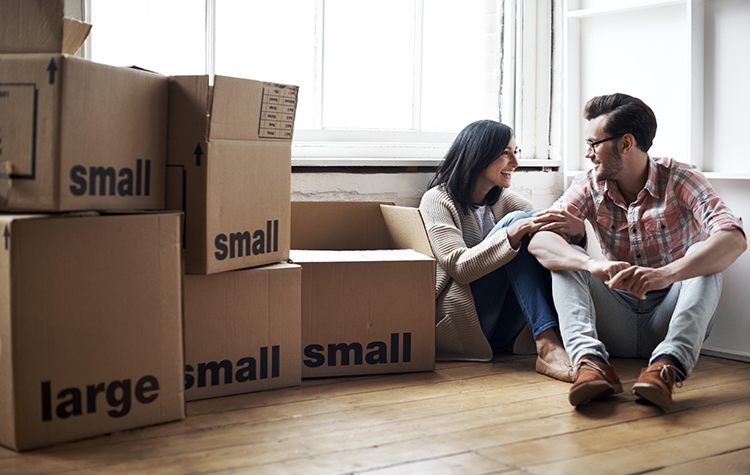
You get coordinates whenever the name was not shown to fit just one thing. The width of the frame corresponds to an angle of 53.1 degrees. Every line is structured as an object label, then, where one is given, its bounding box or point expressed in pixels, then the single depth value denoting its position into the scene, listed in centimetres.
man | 193
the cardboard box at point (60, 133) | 149
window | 237
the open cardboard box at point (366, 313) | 204
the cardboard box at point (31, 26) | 150
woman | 219
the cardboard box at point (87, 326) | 144
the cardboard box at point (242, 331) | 182
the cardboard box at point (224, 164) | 175
